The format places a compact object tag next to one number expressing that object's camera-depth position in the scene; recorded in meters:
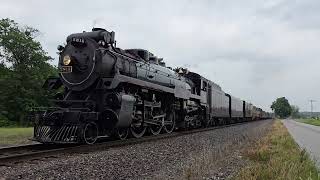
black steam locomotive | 14.45
